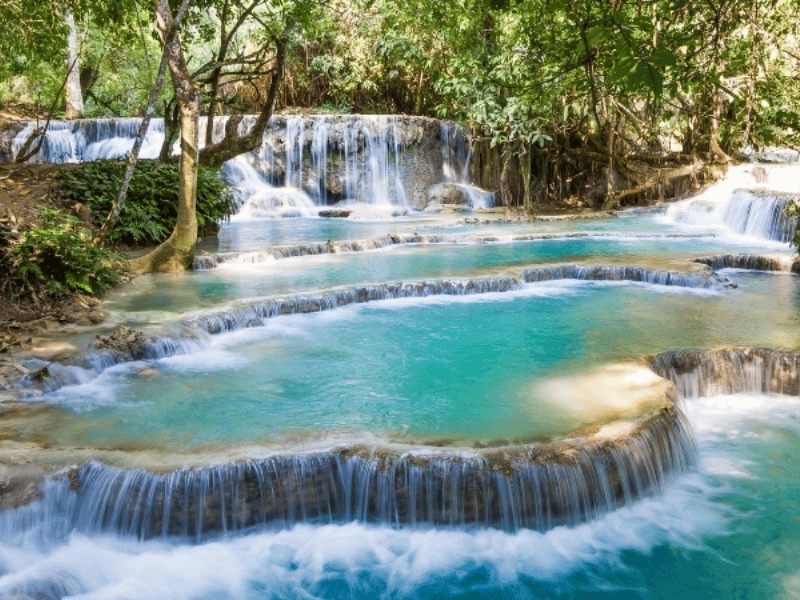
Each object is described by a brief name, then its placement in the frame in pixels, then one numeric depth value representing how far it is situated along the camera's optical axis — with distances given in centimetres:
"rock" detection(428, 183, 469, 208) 2106
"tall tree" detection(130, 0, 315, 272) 957
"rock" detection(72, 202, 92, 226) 1052
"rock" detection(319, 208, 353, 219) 1836
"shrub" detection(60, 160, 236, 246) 1111
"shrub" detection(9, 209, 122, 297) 783
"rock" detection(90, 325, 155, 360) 684
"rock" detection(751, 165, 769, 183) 1802
